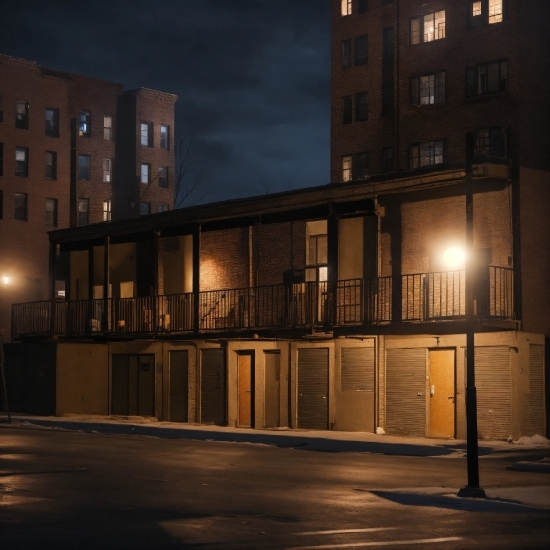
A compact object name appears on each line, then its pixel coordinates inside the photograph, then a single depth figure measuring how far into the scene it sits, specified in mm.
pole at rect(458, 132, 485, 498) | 17941
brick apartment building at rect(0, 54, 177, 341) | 69500
